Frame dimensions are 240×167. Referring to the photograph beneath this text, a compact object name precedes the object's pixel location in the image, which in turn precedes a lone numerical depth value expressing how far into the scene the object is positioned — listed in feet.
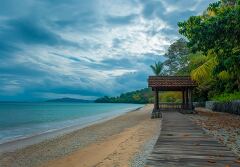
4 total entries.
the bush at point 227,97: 51.24
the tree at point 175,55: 109.03
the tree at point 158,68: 103.63
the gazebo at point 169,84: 43.53
